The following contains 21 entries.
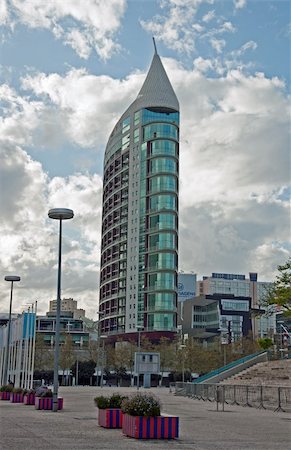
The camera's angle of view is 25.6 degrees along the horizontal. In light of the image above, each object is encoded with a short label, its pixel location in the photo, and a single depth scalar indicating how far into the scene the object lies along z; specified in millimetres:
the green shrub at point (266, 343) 64312
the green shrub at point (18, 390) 37375
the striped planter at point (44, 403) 30797
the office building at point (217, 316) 171500
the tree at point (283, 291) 46938
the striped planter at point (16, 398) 37094
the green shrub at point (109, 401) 21620
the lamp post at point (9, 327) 40719
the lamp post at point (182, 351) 94312
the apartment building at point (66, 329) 151712
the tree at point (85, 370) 106562
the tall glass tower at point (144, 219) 130875
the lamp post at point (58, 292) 29484
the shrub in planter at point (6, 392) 40031
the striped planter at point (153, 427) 18156
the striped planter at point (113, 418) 21312
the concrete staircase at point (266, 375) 46688
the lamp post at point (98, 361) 100812
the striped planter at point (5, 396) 40094
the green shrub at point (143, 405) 18250
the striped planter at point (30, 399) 35000
